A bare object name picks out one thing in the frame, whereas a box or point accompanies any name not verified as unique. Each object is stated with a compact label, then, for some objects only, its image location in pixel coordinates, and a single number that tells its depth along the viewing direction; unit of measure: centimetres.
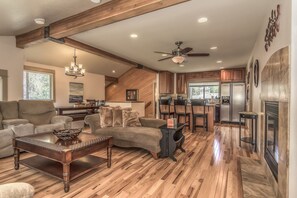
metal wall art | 213
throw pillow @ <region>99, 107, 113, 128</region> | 387
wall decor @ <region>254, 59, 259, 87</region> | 368
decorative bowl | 248
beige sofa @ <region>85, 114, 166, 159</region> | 318
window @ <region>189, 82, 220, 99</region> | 844
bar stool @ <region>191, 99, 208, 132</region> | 579
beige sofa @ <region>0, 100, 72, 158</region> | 322
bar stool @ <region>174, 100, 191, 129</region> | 608
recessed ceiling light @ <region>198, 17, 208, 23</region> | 299
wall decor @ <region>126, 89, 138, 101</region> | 971
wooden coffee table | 208
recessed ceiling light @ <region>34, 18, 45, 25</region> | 312
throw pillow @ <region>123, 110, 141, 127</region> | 389
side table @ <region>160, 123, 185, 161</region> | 320
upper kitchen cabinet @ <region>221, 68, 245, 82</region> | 738
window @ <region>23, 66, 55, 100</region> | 588
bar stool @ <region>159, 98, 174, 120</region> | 647
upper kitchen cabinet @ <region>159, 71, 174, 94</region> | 859
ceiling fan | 411
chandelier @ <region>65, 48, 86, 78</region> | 529
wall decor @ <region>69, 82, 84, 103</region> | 710
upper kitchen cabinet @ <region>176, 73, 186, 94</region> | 909
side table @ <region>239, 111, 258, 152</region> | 372
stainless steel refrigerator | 723
